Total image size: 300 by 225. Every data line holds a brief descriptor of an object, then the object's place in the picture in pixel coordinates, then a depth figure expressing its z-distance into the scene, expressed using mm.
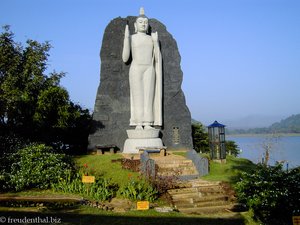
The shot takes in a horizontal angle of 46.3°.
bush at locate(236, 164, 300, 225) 7047
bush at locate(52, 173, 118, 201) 9203
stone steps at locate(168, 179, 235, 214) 8641
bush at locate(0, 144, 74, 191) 9812
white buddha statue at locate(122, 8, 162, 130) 15945
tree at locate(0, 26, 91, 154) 12992
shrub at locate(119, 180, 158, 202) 9266
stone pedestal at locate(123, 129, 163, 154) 15281
